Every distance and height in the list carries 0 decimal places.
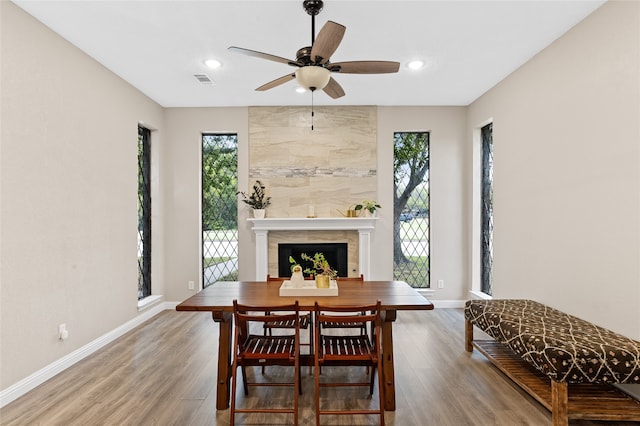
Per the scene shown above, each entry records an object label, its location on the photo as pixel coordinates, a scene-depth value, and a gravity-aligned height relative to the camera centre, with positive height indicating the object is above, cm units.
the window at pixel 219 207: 511 +3
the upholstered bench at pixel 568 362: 207 -91
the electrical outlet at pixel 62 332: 298 -102
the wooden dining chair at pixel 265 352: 215 -90
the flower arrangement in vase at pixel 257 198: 491 +15
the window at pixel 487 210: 465 -2
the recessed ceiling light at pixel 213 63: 349 +142
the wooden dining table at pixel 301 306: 236 -64
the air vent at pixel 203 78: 384 +142
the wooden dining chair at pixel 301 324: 273 -94
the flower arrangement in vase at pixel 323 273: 275 -51
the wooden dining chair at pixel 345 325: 290 -95
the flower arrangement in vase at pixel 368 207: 479 +2
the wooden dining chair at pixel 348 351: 213 -90
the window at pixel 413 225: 512 -23
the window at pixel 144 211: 470 -3
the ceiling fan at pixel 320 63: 210 +96
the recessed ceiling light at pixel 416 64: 354 +143
